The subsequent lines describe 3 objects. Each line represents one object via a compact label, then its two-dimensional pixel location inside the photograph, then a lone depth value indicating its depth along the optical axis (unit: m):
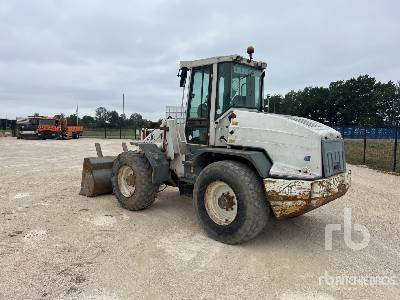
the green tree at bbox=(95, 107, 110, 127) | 100.94
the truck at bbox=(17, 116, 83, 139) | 33.62
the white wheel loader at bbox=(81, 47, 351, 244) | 4.87
